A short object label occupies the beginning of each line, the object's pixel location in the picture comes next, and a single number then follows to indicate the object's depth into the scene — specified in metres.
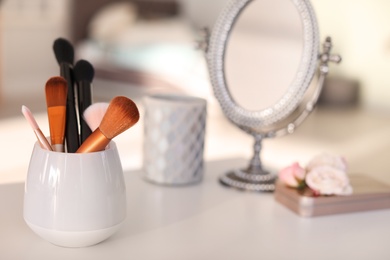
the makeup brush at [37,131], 0.90
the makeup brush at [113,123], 0.88
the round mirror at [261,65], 1.14
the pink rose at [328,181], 1.05
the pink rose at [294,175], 1.08
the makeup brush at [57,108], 0.90
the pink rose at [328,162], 1.07
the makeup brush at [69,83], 0.92
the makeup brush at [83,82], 0.96
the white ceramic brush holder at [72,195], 0.89
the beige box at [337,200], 1.05
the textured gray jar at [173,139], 1.13
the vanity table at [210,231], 0.93
